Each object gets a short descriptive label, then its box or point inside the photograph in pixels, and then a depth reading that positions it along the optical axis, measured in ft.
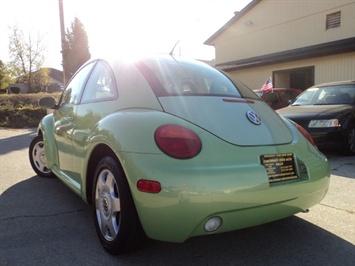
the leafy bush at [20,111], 44.88
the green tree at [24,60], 121.80
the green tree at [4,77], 147.32
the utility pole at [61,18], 44.78
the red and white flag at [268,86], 33.86
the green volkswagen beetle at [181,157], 6.80
